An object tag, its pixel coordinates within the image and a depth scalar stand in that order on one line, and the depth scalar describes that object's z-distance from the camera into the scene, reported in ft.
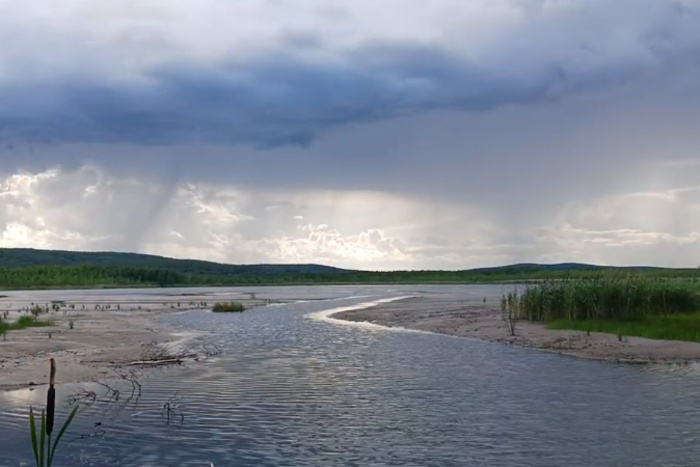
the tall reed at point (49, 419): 25.04
